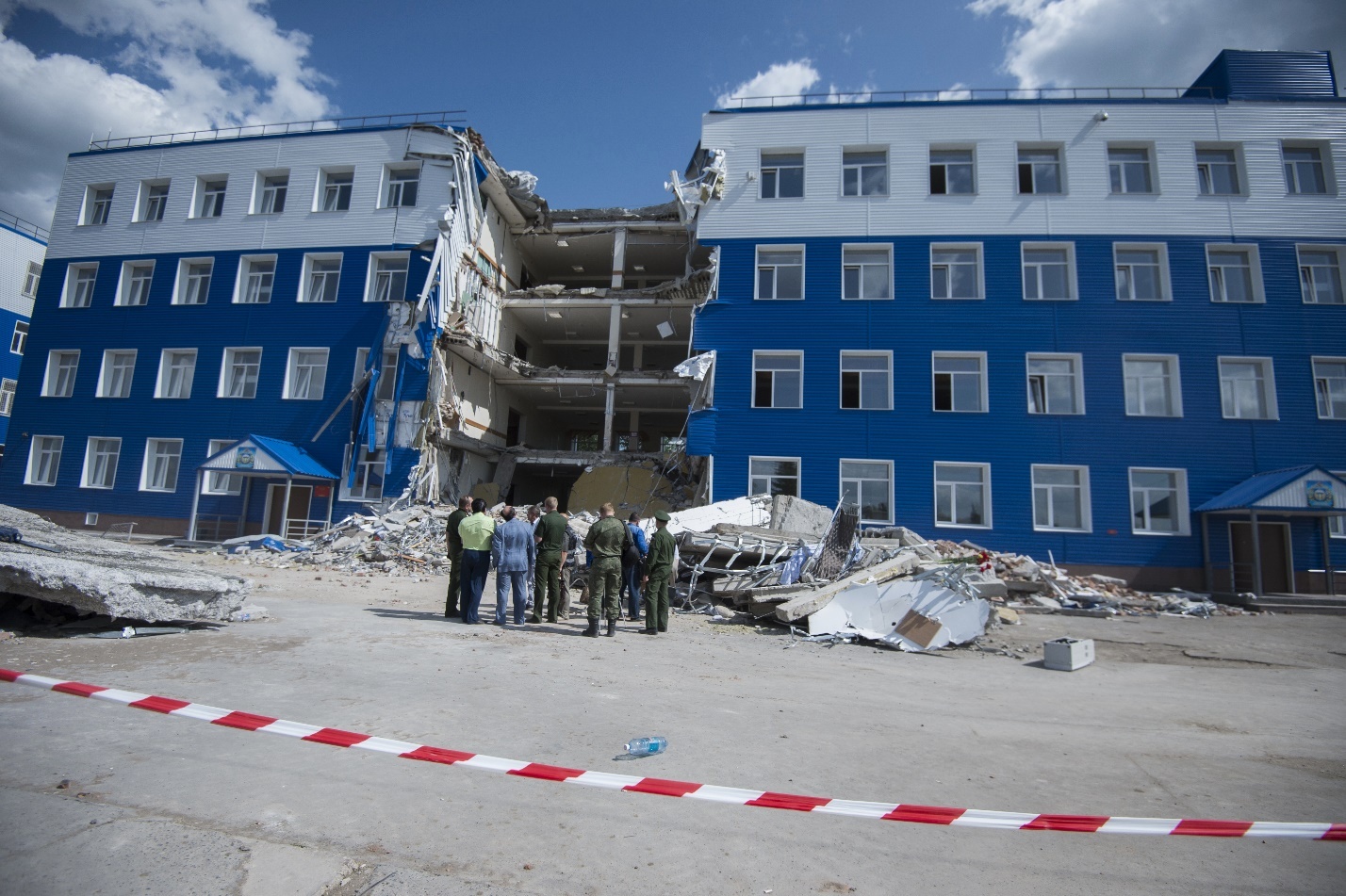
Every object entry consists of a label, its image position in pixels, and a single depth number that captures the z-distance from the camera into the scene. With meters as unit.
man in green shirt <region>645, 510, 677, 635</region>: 10.10
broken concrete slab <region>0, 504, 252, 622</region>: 6.57
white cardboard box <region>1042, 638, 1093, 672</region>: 9.23
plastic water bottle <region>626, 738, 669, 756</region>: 4.56
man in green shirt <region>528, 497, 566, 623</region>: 9.90
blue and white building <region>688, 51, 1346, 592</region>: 21.09
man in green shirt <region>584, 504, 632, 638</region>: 9.25
